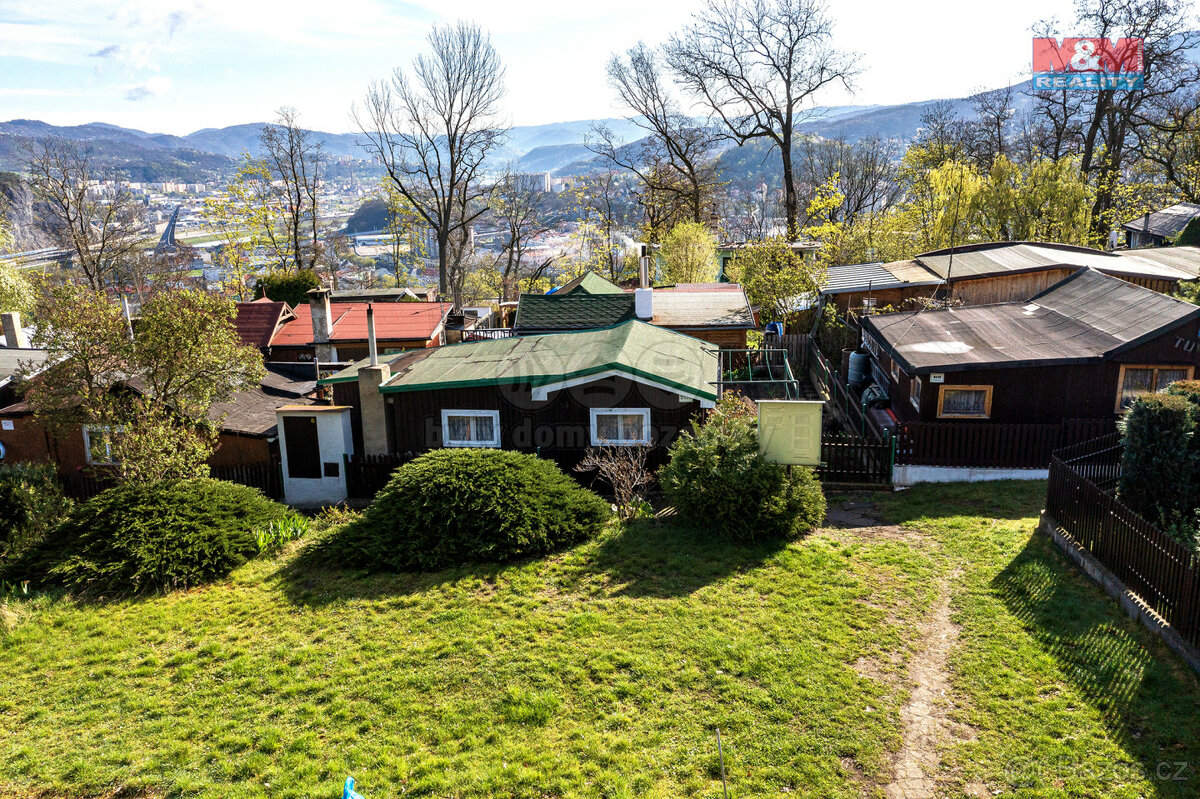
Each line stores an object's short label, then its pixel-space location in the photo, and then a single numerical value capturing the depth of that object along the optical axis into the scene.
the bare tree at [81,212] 41.49
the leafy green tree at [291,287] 39.72
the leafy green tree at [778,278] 29.59
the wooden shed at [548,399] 16.81
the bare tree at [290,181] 50.31
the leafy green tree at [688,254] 41.34
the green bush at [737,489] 13.33
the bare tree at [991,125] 49.78
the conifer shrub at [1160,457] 11.21
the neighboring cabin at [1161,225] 40.59
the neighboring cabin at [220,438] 19.09
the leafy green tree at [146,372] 15.32
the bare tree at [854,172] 57.66
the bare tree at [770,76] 40.97
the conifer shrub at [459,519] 13.02
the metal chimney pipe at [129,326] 16.75
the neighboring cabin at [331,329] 26.91
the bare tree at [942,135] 46.75
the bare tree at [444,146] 44.47
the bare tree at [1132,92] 37.69
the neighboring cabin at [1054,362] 15.99
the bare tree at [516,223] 53.34
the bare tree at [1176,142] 40.56
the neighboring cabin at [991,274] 23.64
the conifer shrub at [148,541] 12.89
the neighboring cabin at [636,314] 24.47
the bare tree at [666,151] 47.22
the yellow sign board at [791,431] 13.23
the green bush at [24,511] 14.81
